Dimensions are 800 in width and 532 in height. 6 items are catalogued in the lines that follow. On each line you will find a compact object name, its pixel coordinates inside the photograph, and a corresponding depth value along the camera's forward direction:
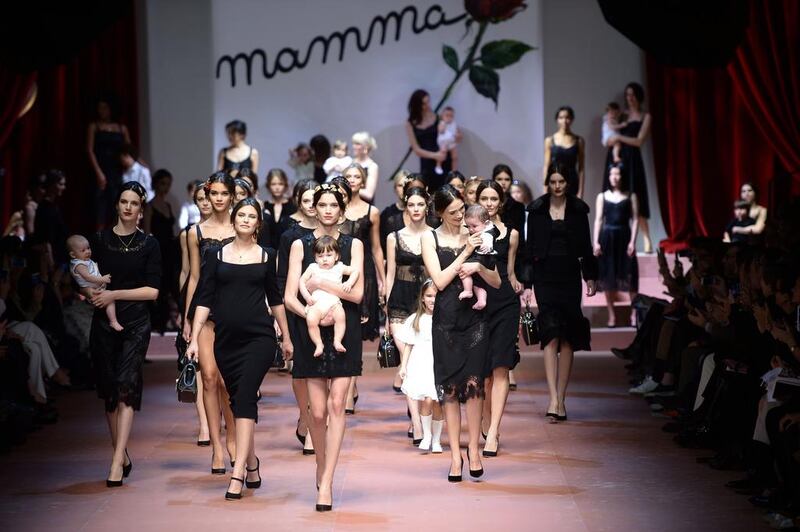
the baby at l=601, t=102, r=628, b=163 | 26.21
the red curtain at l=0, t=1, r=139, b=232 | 24.40
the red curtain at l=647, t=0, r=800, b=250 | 27.14
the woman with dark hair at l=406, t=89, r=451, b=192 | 26.46
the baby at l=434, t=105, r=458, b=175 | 26.56
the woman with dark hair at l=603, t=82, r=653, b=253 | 26.02
